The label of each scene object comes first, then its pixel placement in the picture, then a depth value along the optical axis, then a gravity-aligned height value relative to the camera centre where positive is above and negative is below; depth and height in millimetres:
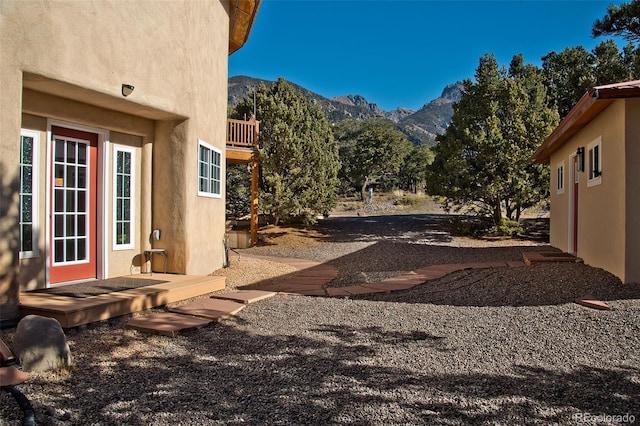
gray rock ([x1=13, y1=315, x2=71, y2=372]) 3584 -1099
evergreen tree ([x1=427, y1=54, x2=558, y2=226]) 16312 +2580
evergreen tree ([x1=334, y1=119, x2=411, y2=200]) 39562 +5025
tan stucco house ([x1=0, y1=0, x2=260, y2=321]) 4836 +1090
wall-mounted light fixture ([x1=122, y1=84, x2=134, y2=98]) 6053 +1680
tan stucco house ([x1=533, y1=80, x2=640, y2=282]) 6719 +642
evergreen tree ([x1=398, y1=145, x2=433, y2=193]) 42750 +4166
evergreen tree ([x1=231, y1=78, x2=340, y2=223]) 16047 +1962
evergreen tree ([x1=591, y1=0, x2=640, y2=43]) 13672 +6046
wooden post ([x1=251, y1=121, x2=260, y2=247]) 14488 +740
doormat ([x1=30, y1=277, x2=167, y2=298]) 5613 -1028
